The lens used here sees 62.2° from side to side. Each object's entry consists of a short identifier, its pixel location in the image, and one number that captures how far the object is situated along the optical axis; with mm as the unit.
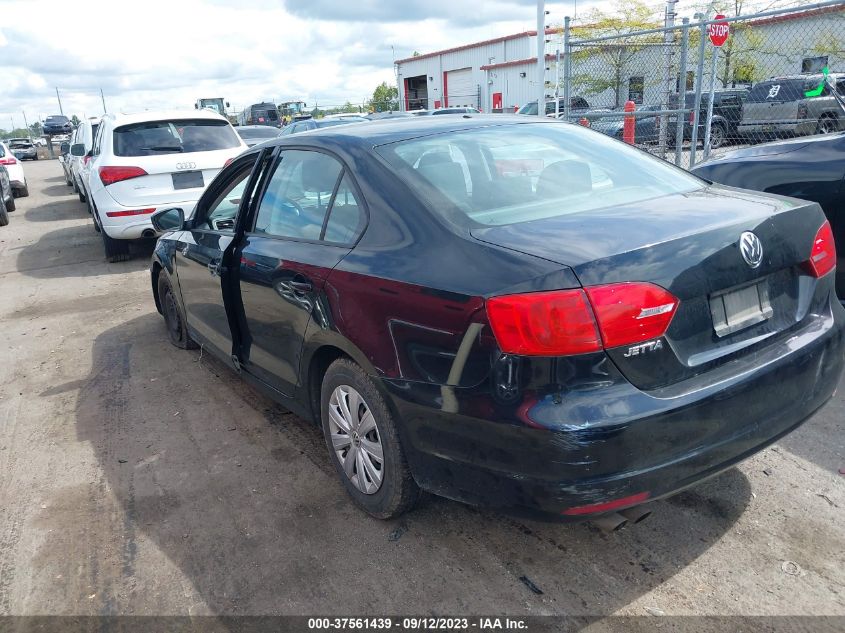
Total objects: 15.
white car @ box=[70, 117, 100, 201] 11263
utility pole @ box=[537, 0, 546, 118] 14078
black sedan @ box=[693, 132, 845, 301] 4398
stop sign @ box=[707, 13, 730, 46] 8836
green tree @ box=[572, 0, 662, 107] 14914
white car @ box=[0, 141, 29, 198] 17016
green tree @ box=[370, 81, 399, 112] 47031
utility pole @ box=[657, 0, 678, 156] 10230
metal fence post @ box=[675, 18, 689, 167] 8719
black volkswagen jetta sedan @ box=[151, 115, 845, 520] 2180
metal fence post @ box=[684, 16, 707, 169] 8577
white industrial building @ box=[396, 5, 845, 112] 15680
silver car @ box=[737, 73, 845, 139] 10469
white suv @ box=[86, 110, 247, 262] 8609
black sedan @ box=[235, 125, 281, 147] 18427
